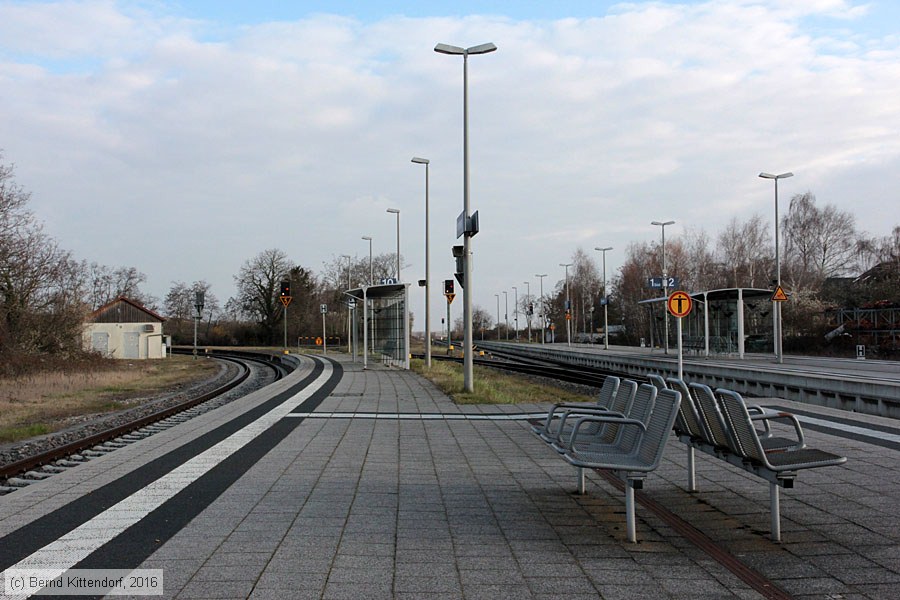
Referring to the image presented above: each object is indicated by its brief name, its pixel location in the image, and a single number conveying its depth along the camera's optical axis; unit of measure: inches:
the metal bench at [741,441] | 199.9
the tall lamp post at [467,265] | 730.8
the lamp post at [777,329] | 1374.3
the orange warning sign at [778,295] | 1273.4
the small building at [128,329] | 2245.3
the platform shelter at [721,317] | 1422.9
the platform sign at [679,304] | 666.2
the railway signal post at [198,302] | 1809.8
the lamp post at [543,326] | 3383.1
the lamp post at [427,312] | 1231.5
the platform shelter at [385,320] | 1206.3
